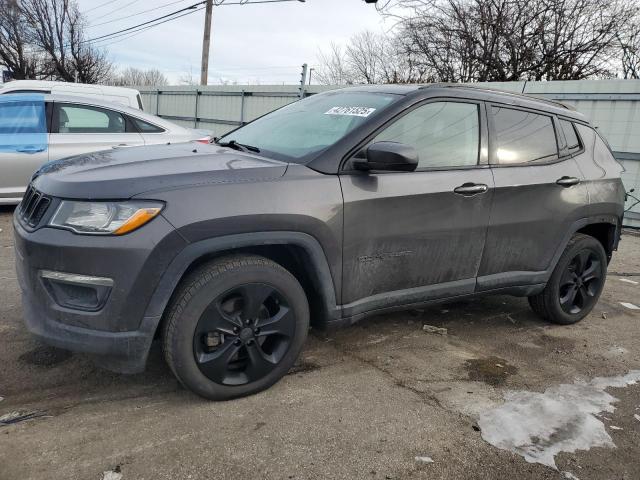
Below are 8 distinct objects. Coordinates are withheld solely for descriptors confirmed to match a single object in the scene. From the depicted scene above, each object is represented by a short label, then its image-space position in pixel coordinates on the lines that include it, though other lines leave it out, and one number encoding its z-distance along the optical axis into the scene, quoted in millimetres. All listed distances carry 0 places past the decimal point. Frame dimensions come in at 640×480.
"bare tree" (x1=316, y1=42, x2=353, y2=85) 31397
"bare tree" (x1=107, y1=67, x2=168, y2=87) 55875
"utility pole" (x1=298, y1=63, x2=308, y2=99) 12597
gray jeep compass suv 2359
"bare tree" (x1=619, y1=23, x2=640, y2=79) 19641
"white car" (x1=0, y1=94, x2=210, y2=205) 6387
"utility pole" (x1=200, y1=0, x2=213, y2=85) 21239
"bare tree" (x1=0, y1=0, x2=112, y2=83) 35500
